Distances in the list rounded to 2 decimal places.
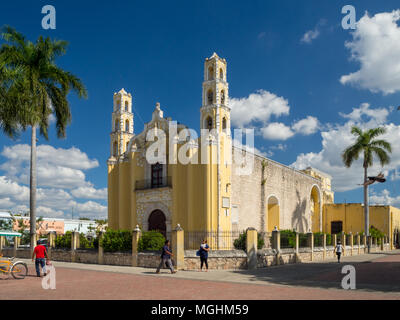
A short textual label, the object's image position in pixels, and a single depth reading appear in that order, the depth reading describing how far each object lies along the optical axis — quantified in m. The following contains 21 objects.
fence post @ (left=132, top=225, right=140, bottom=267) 19.02
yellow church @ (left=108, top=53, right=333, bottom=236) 23.23
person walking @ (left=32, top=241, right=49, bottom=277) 14.45
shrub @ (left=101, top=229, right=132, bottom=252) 19.95
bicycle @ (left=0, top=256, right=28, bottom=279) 13.41
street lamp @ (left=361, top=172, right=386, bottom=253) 34.44
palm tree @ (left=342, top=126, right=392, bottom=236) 34.19
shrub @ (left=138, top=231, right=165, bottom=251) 19.08
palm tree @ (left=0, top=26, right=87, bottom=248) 20.05
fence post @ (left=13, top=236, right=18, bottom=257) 25.56
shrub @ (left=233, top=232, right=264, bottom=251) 18.72
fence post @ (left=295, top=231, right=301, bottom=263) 22.30
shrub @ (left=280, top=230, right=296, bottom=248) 21.33
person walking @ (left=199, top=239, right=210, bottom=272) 16.47
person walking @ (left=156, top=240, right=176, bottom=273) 15.66
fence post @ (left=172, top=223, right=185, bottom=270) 17.12
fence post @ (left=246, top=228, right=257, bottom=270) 18.00
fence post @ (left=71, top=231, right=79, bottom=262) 21.86
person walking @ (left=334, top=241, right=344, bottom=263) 22.66
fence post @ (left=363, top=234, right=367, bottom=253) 33.66
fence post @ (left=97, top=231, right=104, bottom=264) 20.53
